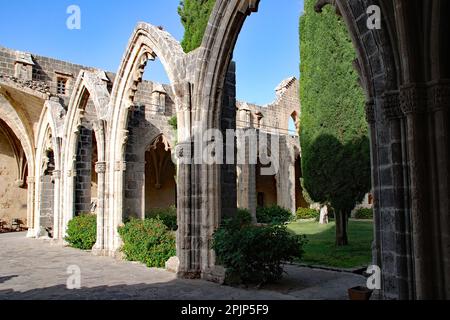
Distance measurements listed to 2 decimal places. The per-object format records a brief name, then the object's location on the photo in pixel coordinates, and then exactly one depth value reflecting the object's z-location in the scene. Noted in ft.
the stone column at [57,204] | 40.37
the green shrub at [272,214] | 63.59
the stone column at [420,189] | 10.72
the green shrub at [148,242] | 24.75
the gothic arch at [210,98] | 20.67
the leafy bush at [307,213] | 71.82
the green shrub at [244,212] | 52.60
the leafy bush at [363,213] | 71.00
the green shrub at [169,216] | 44.73
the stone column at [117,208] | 29.76
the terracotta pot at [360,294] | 14.34
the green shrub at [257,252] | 18.29
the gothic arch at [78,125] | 31.55
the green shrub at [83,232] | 34.63
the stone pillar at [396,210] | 11.31
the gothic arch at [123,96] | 25.88
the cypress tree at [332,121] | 31.22
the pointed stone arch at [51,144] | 41.37
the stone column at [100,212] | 30.60
